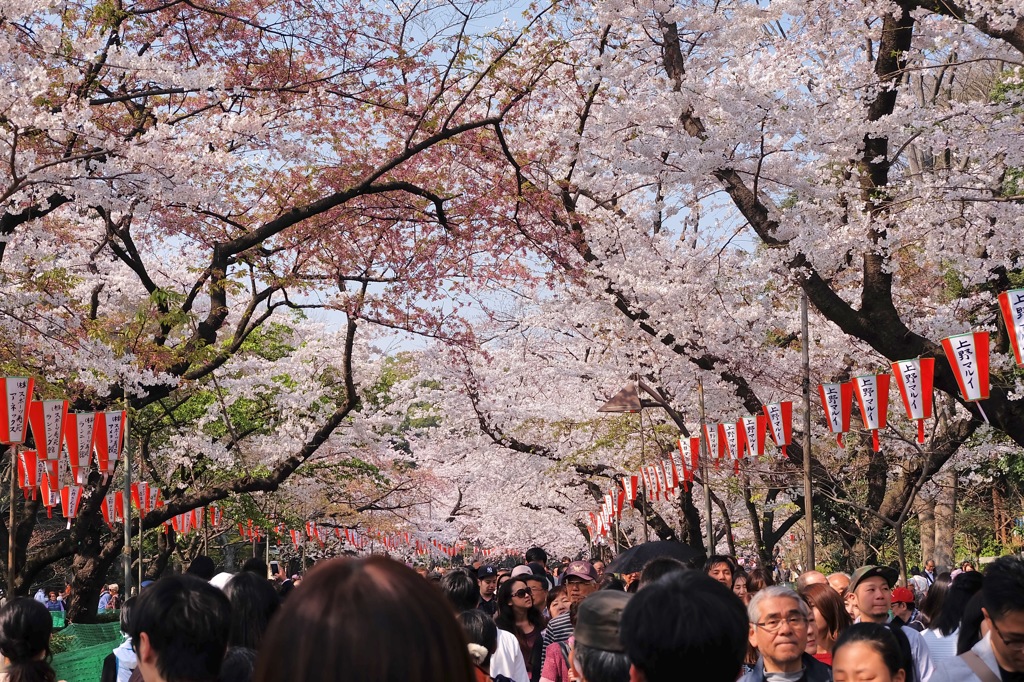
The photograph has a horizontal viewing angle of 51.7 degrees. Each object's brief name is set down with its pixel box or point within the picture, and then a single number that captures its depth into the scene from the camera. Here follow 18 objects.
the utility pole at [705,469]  17.61
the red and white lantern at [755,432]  15.47
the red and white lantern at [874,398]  12.62
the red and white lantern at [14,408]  10.48
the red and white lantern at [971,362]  10.38
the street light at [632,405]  17.79
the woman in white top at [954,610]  6.00
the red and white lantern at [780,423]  14.88
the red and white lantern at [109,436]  13.48
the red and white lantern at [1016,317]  9.56
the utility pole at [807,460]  13.72
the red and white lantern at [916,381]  11.23
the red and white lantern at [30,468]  15.03
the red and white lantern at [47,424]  11.86
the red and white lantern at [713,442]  17.23
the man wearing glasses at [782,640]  4.30
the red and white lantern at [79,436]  12.72
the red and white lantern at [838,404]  13.38
